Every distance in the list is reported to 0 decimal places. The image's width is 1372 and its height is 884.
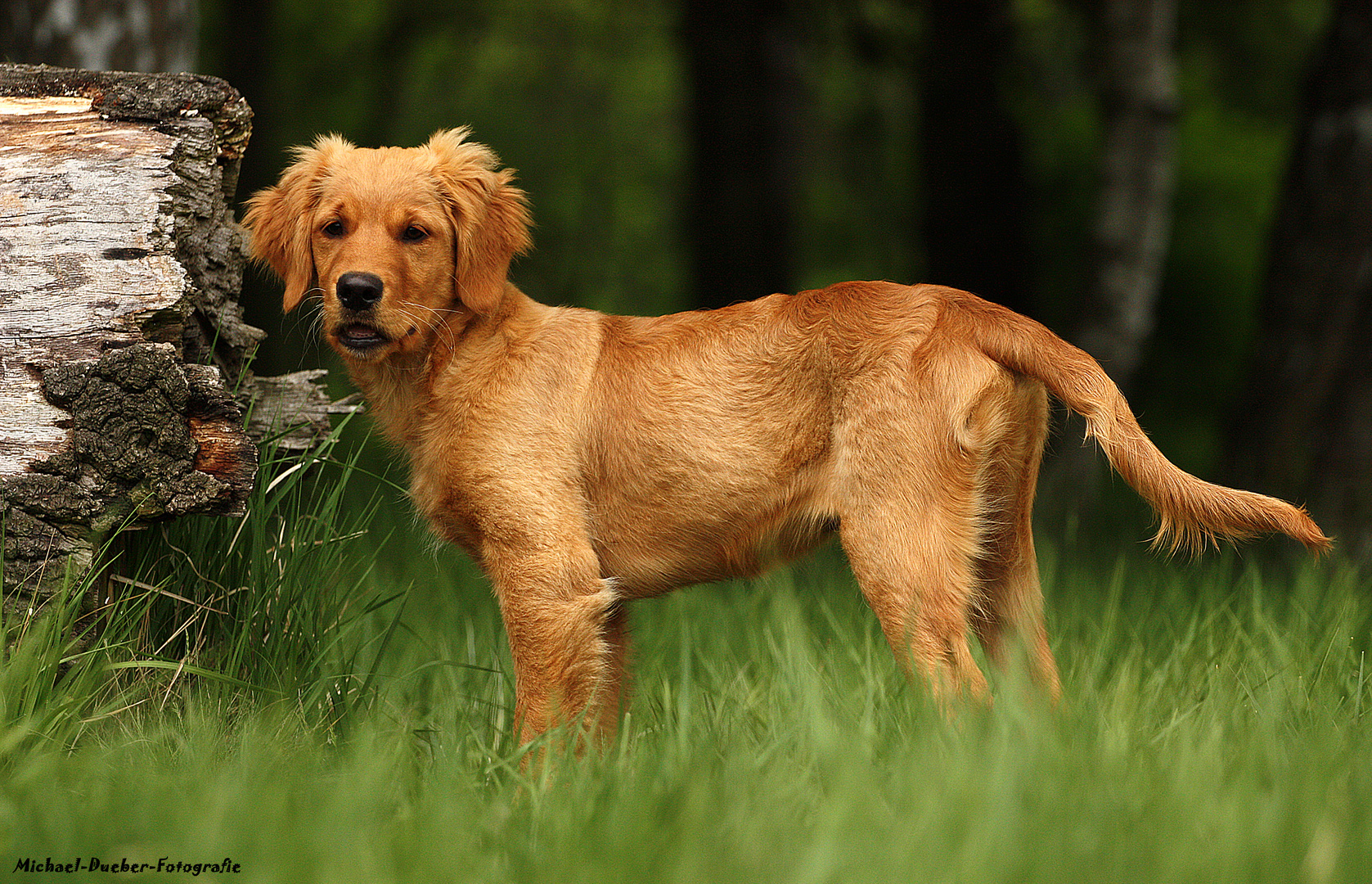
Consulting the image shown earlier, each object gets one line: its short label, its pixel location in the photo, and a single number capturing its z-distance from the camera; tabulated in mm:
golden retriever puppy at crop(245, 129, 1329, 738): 6742
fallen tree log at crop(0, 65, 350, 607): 6898
